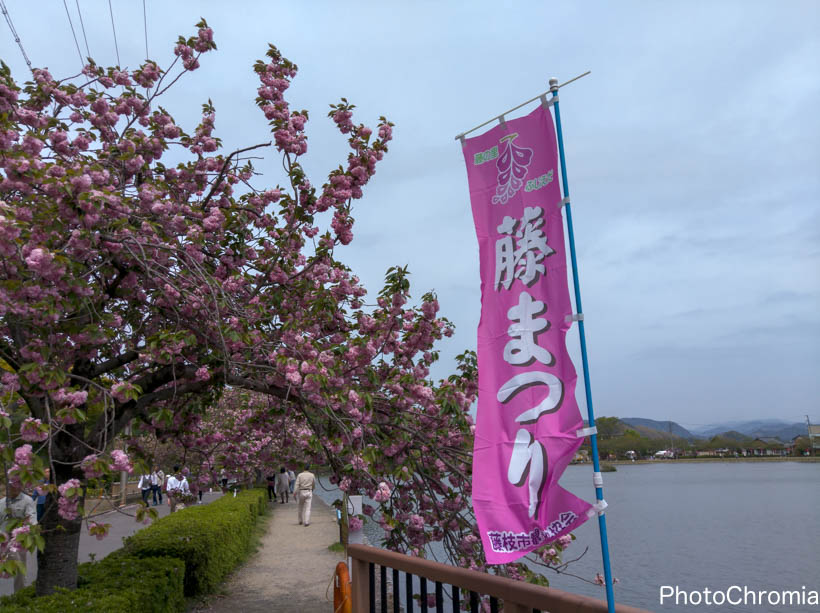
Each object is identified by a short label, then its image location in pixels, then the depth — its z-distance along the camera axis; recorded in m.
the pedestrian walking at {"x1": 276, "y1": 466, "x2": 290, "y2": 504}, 28.88
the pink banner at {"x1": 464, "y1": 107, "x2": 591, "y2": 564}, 3.36
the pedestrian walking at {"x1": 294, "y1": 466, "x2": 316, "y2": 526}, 18.03
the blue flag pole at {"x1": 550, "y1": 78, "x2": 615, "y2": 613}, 3.09
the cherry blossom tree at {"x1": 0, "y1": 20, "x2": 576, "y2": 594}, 4.55
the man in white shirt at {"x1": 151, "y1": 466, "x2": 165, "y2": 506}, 25.87
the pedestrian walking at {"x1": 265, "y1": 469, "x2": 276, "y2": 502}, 30.68
